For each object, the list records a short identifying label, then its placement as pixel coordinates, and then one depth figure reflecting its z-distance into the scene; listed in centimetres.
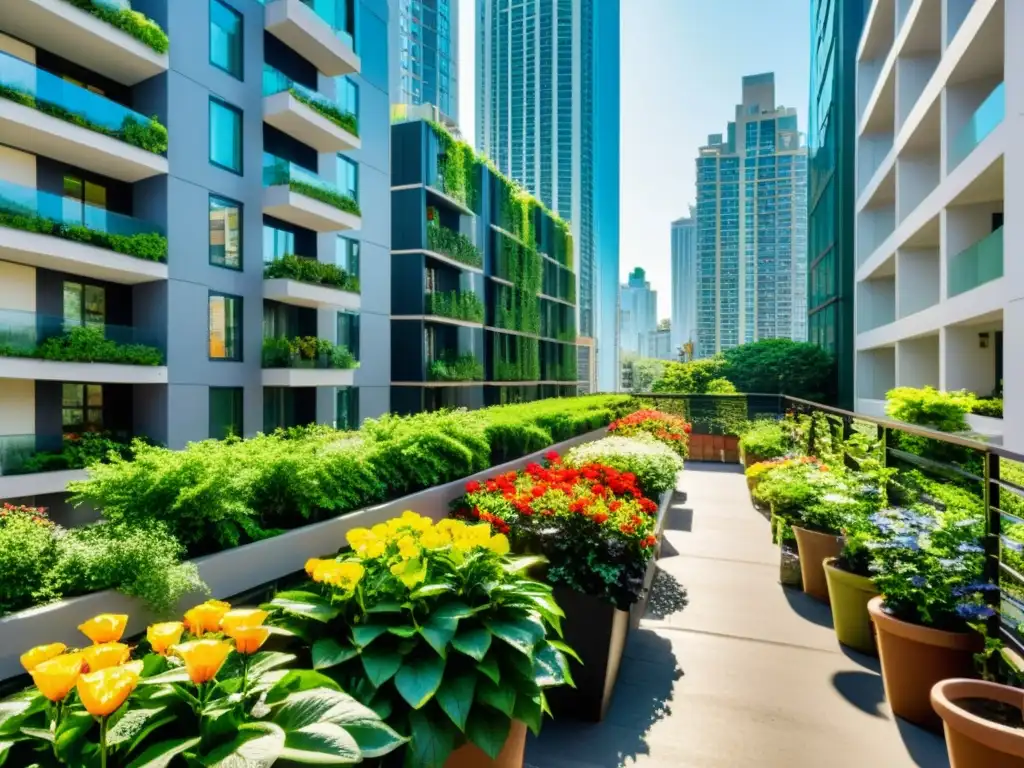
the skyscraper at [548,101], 8844
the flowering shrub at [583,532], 380
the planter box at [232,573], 240
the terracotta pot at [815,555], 570
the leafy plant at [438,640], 205
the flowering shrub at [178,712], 139
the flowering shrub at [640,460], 704
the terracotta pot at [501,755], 221
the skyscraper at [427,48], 7469
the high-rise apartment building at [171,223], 1188
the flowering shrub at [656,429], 1158
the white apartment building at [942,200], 1045
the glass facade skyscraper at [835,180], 2538
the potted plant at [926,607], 346
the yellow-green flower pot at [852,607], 461
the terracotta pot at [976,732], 244
